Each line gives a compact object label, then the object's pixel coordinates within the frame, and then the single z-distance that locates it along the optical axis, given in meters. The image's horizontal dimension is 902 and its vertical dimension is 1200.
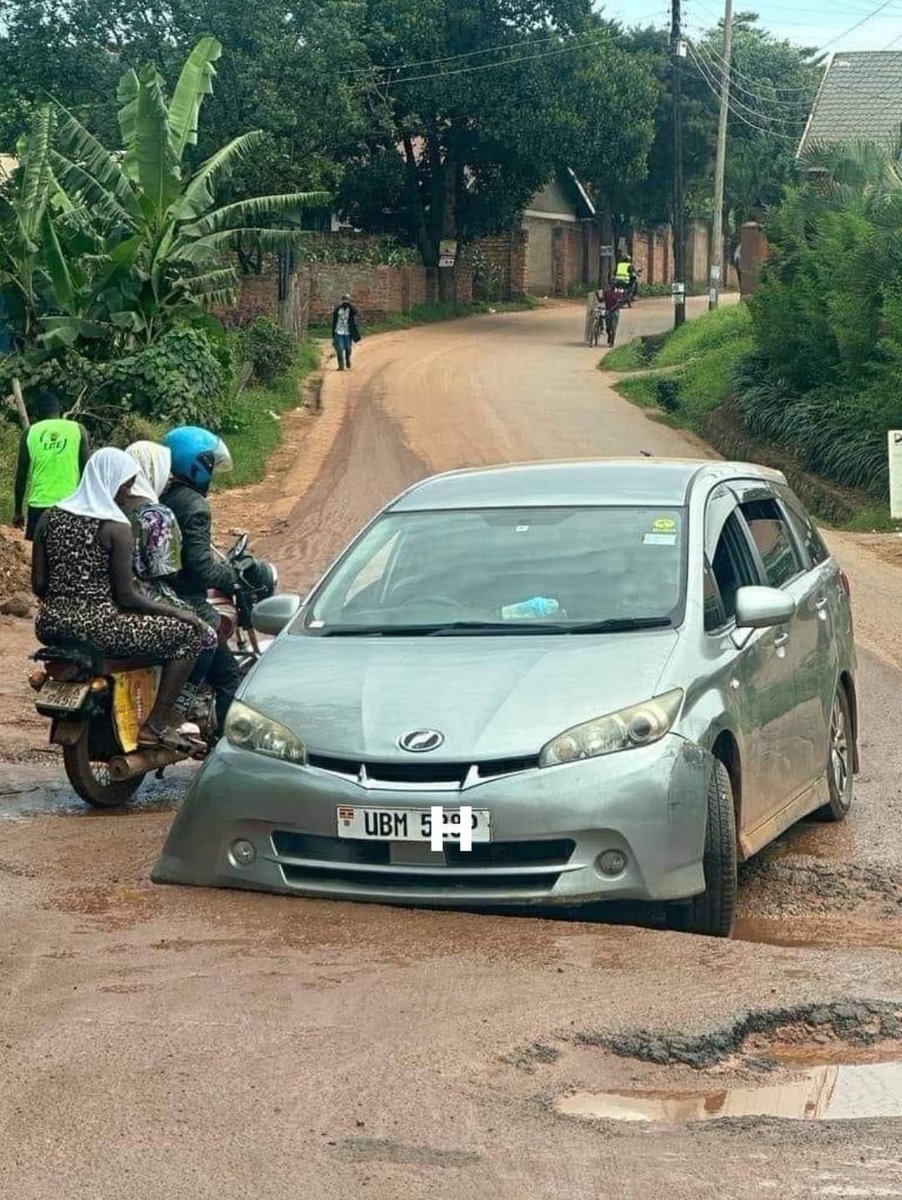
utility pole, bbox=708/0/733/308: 48.31
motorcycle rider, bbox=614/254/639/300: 60.34
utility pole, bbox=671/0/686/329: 47.62
